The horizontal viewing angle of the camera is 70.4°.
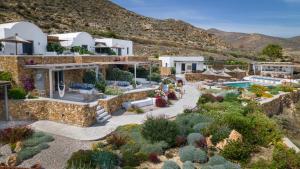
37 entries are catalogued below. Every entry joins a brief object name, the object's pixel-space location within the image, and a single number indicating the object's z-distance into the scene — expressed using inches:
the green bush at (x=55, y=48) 720.0
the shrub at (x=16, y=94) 456.9
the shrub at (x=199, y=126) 400.4
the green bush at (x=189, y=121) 394.9
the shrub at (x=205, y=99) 600.5
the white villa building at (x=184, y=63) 1147.3
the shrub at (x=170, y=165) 302.0
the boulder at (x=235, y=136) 354.4
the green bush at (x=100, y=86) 593.0
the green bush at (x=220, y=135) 363.7
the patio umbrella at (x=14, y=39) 548.0
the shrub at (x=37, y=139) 347.7
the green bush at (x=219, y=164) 301.8
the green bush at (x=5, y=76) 484.4
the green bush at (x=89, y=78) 647.7
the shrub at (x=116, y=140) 356.6
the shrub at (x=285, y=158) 310.9
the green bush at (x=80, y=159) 294.8
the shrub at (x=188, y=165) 301.1
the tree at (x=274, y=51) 1908.6
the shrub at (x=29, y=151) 320.7
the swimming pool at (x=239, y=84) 983.6
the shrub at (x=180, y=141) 366.5
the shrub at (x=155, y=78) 840.6
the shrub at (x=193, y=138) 361.6
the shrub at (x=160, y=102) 574.6
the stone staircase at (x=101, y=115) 456.2
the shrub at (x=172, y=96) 653.7
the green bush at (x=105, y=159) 296.9
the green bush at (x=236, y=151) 332.7
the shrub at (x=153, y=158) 324.7
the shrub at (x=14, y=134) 361.5
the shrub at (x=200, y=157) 326.2
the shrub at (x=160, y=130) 366.7
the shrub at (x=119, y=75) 739.8
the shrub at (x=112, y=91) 584.5
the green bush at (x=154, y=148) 341.1
